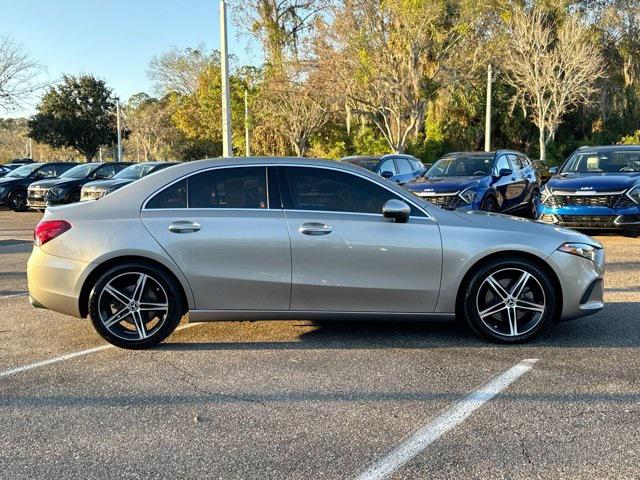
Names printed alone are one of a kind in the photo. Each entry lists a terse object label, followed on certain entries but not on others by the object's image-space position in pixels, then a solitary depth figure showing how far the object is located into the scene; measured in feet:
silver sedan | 16.39
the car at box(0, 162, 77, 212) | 65.87
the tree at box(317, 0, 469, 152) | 81.10
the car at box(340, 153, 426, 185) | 47.03
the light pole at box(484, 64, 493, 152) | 95.85
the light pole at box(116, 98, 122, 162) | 134.51
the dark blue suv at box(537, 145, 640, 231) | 33.35
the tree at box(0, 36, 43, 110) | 105.19
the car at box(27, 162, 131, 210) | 59.47
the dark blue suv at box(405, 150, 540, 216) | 36.86
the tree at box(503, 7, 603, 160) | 102.73
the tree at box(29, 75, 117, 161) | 156.66
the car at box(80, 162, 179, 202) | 54.34
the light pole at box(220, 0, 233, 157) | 59.93
